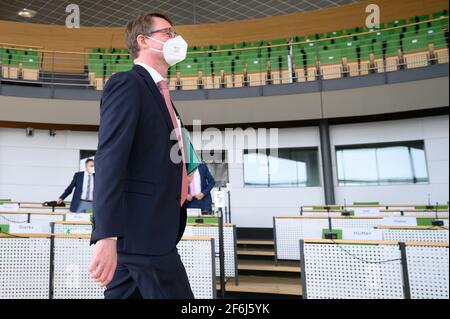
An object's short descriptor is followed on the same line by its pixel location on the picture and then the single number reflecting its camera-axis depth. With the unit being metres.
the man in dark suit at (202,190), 4.59
